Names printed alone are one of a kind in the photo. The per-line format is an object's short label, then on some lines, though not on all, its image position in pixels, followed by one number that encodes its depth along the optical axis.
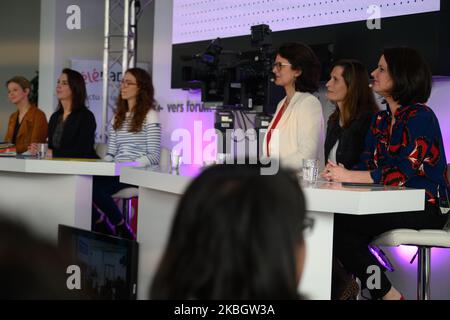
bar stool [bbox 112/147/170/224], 4.47
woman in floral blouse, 2.90
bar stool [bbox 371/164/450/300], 2.78
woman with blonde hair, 5.23
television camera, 4.79
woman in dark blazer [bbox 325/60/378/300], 3.55
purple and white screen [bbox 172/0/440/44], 4.43
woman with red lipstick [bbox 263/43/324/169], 3.56
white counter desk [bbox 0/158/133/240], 4.10
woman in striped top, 4.41
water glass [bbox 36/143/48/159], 4.28
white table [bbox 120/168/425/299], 2.38
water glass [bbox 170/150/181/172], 3.33
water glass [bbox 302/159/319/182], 2.67
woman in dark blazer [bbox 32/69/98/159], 4.77
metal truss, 6.28
